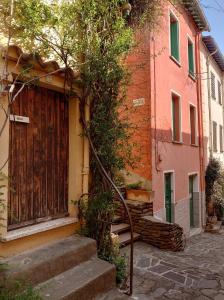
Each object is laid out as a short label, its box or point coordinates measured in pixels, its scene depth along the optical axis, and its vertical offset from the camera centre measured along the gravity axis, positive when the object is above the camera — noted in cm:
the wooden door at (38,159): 398 +9
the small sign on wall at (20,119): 390 +62
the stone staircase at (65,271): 332 -131
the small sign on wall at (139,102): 834 +173
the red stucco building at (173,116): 827 +152
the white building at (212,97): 1379 +330
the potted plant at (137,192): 794 -75
